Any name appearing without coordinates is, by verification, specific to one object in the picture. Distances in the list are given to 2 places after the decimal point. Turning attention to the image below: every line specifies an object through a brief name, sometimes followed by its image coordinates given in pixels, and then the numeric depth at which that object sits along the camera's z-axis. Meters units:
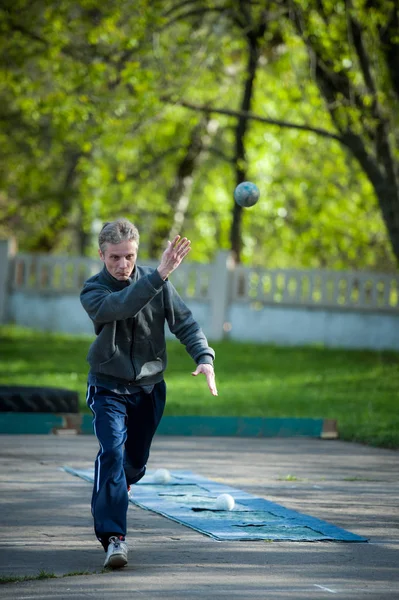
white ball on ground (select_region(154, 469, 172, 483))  16.39
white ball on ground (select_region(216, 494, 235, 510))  14.21
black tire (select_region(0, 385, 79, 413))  22.41
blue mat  12.75
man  11.36
